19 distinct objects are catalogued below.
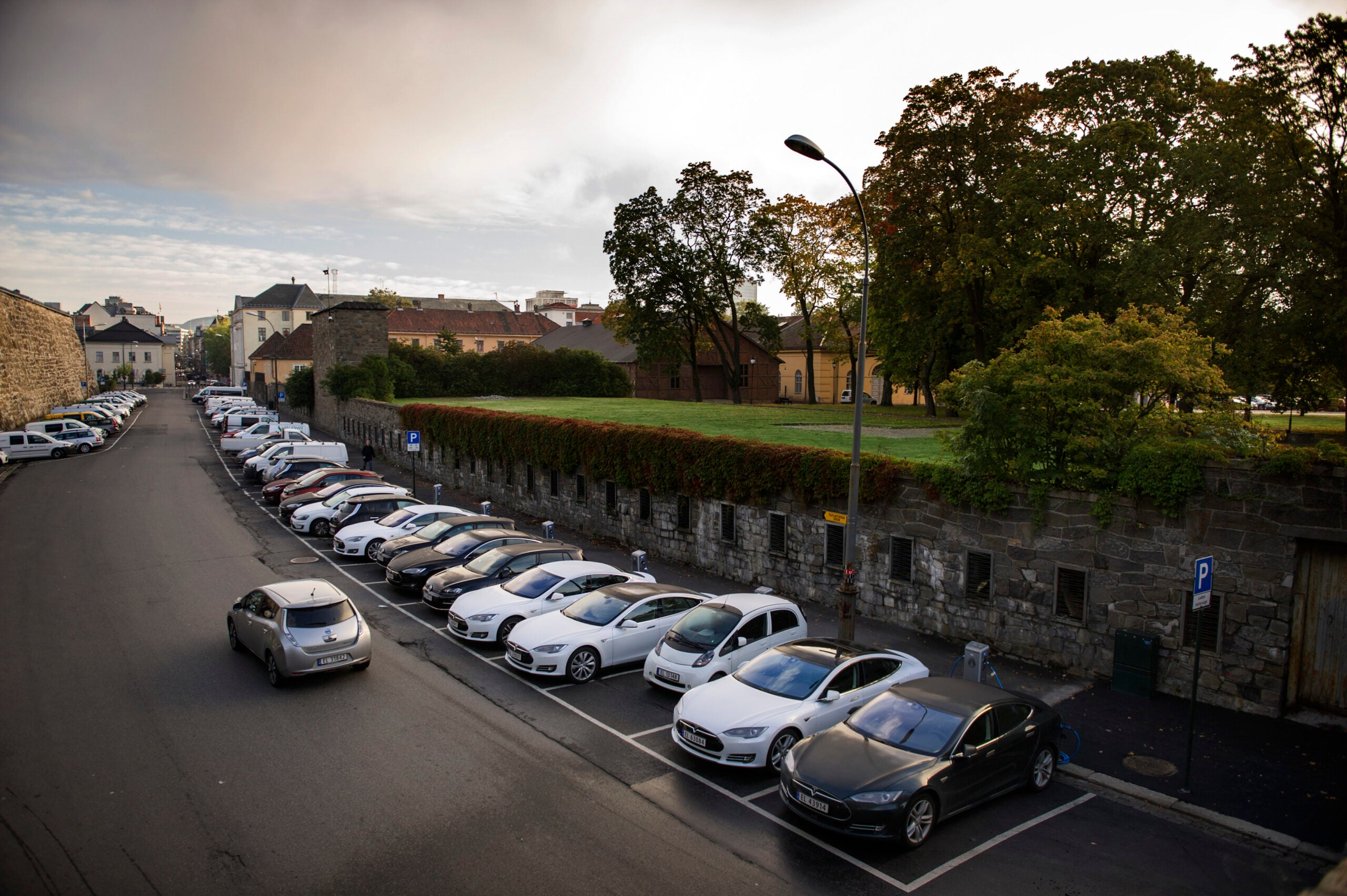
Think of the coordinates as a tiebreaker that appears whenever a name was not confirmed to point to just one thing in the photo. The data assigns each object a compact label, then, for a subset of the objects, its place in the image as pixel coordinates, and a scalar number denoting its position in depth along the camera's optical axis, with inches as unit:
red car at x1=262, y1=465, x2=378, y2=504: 1107.9
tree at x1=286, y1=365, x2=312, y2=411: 2406.5
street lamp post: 464.1
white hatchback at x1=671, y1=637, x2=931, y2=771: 372.2
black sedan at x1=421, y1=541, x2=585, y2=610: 639.1
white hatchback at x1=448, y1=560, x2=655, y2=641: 561.9
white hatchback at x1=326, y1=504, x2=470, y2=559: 828.6
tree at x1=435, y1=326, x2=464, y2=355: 3378.4
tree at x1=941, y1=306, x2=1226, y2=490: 510.6
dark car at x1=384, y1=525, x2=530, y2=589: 697.0
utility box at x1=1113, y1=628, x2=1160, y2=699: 478.6
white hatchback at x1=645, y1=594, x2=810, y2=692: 462.0
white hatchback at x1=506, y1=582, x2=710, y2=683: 494.9
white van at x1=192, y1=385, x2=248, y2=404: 3351.4
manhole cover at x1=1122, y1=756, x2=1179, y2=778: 384.8
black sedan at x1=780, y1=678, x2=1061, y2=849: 305.6
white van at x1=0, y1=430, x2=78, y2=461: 1583.4
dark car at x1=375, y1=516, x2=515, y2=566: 774.5
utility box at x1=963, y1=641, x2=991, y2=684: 468.8
